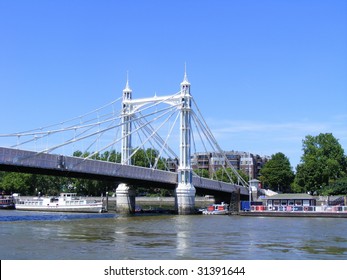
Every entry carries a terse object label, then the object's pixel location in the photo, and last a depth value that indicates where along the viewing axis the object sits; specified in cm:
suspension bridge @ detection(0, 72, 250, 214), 6275
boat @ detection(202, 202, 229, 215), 8494
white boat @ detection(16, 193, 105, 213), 9381
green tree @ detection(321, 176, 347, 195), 9856
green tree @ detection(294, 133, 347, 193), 11131
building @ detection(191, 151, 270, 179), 17712
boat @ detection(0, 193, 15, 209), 10338
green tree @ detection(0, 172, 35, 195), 14075
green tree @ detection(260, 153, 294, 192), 13225
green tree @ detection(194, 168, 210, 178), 14552
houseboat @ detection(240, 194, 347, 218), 7357
